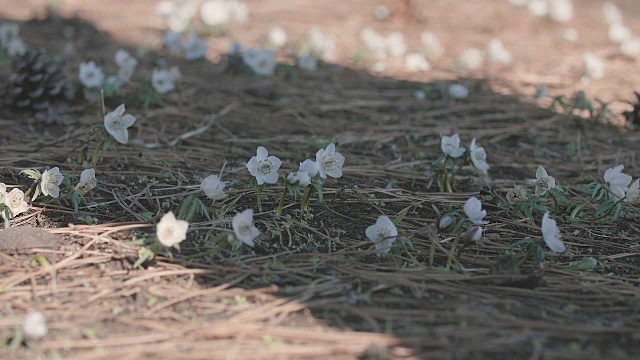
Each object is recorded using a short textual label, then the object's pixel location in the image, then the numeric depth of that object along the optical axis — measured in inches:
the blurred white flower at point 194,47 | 171.8
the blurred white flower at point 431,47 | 197.5
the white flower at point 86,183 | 88.6
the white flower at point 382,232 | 83.0
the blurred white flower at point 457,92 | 154.6
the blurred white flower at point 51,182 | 87.3
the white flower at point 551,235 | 81.5
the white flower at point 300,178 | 86.3
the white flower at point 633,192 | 91.3
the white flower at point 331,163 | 91.3
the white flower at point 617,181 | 92.4
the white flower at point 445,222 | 80.7
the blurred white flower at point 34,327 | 63.2
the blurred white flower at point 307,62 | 171.6
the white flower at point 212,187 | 84.4
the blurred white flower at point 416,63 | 180.0
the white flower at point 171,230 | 75.7
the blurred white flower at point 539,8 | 243.9
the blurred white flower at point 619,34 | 210.1
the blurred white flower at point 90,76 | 133.8
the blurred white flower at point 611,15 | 237.3
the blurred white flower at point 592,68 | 171.6
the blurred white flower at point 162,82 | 139.2
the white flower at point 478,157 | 99.4
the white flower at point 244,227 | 77.6
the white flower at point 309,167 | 87.7
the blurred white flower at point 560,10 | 241.1
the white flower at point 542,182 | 92.9
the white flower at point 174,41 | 181.2
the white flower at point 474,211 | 82.5
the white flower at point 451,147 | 99.3
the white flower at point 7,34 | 160.4
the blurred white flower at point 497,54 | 188.1
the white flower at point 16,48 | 151.3
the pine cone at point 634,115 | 140.8
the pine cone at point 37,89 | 129.2
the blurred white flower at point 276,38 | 195.6
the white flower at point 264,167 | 89.1
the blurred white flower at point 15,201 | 84.9
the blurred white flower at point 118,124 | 98.8
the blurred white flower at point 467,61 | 182.9
